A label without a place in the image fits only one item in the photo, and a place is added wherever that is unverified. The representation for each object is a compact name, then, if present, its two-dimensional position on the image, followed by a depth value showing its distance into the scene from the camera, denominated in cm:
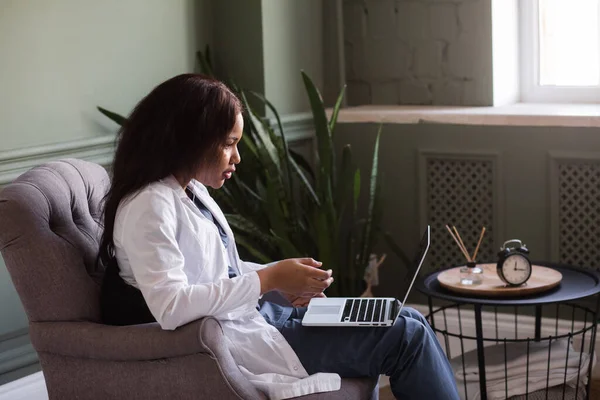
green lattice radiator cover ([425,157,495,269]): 346
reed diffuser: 274
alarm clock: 267
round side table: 258
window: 354
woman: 197
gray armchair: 199
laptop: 218
